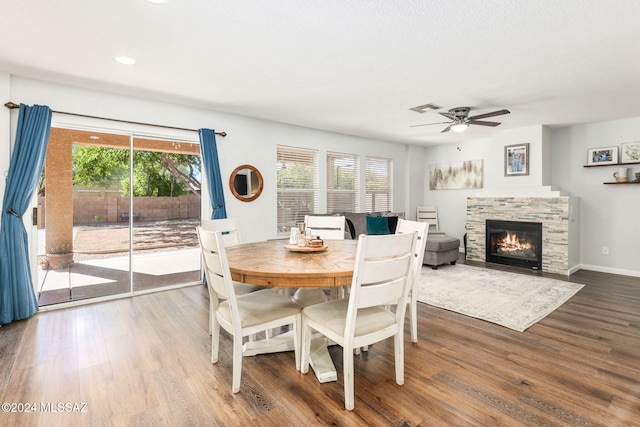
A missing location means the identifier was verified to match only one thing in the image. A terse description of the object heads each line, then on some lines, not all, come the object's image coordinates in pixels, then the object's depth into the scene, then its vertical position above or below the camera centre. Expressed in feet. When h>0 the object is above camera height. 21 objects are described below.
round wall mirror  15.46 +1.48
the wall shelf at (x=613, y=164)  15.83 +2.39
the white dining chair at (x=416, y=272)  8.57 -1.63
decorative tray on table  8.33 -0.97
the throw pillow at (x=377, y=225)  18.45 -0.80
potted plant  12.33 -1.73
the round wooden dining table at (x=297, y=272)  6.15 -1.18
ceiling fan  13.74 +4.06
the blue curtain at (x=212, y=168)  14.20 +1.99
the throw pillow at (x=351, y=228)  18.22 -0.95
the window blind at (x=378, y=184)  22.03 +1.93
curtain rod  10.25 +3.58
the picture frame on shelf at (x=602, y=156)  16.44 +2.90
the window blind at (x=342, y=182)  19.97 +1.90
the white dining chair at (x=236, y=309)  6.35 -2.17
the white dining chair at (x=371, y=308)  5.80 -1.90
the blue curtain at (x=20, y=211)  10.07 +0.06
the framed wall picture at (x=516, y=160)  18.13 +3.00
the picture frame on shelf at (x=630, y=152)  15.76 +2.94
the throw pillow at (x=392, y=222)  19.34 -0.66
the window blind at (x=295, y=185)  17.63 +1.58
